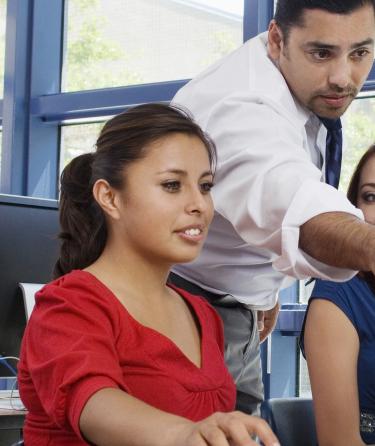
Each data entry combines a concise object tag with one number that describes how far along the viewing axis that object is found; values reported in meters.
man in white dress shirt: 1.48
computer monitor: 2.10
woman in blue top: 1.84
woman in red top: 1.28
